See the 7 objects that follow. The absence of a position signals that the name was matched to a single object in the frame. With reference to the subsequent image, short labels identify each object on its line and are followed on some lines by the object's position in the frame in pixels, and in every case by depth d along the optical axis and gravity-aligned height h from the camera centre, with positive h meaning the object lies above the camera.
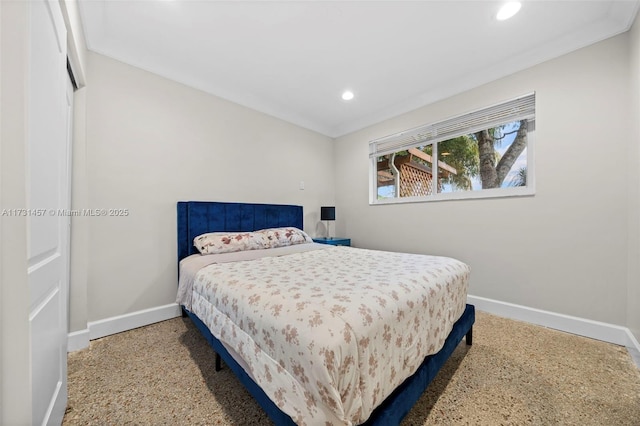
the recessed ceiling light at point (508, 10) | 1.73 +1.51
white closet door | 0.81 +0.01
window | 2.42 +0.69
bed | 0.80 -0.51
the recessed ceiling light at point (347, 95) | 2.93 +1.49
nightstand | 3.47 -0.41
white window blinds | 2.35 +1.03
